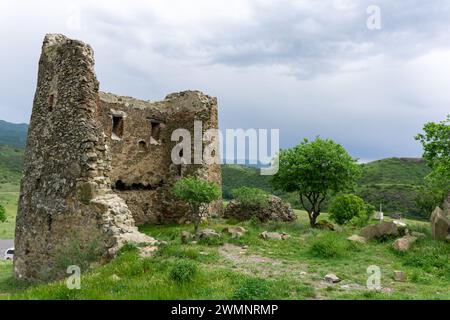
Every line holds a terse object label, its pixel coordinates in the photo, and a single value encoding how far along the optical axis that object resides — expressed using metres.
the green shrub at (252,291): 7.55
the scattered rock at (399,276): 10.41
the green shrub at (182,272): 8.77
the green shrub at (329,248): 13.06
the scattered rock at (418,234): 15.66
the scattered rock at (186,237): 15.11
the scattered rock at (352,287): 9.23
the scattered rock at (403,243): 14.00
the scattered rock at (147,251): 10.94
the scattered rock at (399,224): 16.52
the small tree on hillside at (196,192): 19.45
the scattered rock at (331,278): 9.86
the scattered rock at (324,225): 23.75
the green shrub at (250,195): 25.92
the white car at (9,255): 32.15
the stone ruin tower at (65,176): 12.38
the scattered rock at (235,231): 16.07
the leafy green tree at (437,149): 19.38
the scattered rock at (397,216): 50.68
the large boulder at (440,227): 15.36
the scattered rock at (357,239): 15.28
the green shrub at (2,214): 47.14
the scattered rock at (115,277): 9.03
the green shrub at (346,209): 33.44
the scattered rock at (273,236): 16.23
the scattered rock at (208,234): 15.44
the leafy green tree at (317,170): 28.92
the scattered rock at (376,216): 43.29
